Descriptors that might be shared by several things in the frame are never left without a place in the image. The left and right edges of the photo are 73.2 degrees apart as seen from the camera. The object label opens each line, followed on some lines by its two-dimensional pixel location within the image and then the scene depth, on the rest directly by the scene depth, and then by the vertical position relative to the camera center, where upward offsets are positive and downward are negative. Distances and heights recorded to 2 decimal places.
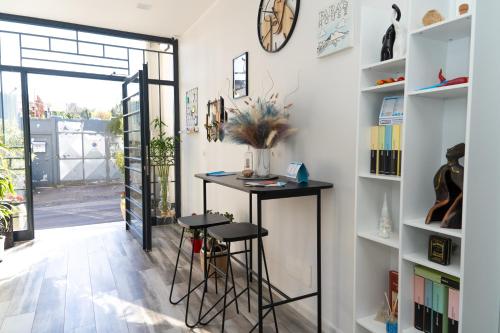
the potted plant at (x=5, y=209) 3.64 -0.72
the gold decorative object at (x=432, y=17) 1.39 +0.54
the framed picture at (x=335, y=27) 1.98 +0.74
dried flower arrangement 2.32 +0.14
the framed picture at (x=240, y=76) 3.14 +0.68
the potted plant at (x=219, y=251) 3.15 -0.99
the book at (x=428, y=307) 1.45 -0.69
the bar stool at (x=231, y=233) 2.12 -0.56
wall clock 2.48 +0.98
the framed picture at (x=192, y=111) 4.43 +0.48
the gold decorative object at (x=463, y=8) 1.29 +0.54
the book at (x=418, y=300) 1.47 -0.67
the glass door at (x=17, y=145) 4.18 +0.01
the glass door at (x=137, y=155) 3.85 -0.11
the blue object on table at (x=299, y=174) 2.14 -0.17
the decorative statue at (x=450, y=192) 1.32 -0.18
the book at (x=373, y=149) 1.65 -0.01
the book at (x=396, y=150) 1.53 -0.02
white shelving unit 1.21 -0.03
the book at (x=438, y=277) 1.35 -0.54
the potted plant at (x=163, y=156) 4.95 -0.14
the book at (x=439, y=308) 1.39 -0.68
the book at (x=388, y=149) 1.58 -0.01
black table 1.84 -0.26
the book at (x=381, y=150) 1.62 -0.02
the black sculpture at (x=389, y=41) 1.58 +0.50
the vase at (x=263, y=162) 2.43 -0.11
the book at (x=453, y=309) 1.35 -0.66
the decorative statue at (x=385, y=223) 1.67 -0.39
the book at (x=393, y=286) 1.76 -0.73
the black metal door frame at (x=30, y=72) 4.19 +0.96
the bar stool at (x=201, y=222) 2.34 -0.54
